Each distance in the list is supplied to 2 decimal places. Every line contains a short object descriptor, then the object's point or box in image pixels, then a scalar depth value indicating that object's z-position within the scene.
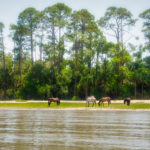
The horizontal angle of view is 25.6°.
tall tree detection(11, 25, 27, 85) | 73.56
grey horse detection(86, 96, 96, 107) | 44.78
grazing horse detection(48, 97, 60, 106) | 46.80
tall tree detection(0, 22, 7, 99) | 75.09
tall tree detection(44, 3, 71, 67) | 70.88
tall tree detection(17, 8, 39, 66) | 73.31
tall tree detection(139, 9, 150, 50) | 66.69
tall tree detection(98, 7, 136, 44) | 69.94
